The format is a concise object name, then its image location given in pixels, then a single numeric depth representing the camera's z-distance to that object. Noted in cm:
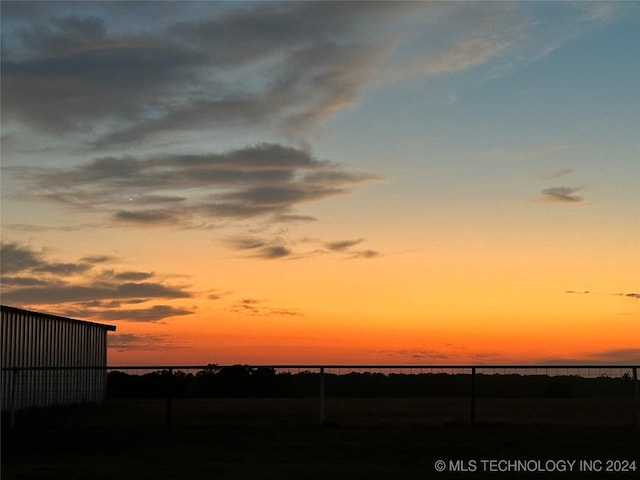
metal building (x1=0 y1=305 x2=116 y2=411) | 3031
